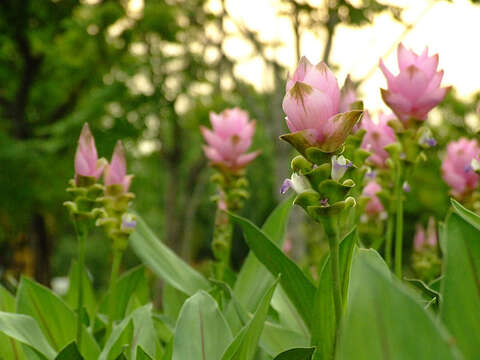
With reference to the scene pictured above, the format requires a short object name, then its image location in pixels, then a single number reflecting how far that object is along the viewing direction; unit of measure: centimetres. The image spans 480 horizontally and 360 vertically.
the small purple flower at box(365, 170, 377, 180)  187
